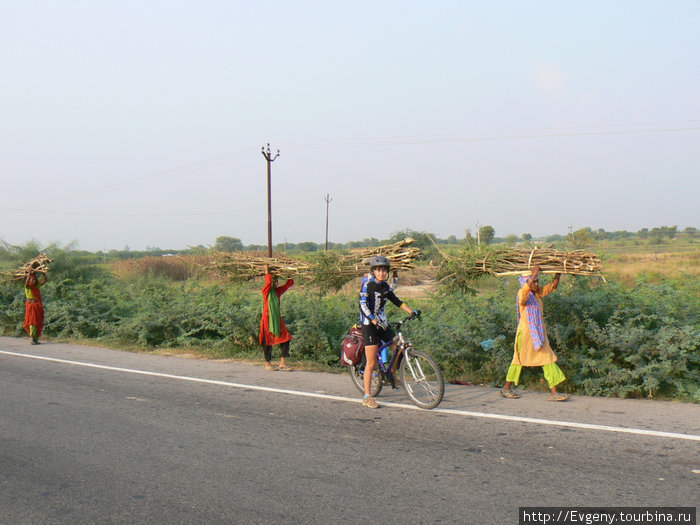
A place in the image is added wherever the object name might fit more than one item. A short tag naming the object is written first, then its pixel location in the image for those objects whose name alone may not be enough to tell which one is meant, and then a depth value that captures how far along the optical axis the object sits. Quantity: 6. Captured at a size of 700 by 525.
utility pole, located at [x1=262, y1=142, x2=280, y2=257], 31.31
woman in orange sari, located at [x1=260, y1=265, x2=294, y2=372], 10.14
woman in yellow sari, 7.26
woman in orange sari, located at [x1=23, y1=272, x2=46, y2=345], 14.13
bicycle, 6.84
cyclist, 7.20
